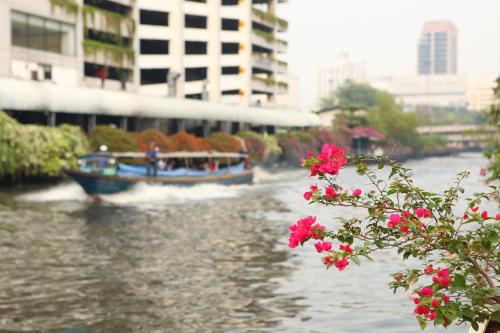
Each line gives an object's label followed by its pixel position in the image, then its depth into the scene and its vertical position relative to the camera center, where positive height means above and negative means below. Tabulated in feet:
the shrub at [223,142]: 203.51 -3.95
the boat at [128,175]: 112.57 -7.91
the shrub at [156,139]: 168.13 -2.69
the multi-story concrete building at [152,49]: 161.17 +22.01
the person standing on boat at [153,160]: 122.82 -5.35
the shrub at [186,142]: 179.12 -3.49
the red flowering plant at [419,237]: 20.77 -3.25
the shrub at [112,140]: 156.87 -2.70
